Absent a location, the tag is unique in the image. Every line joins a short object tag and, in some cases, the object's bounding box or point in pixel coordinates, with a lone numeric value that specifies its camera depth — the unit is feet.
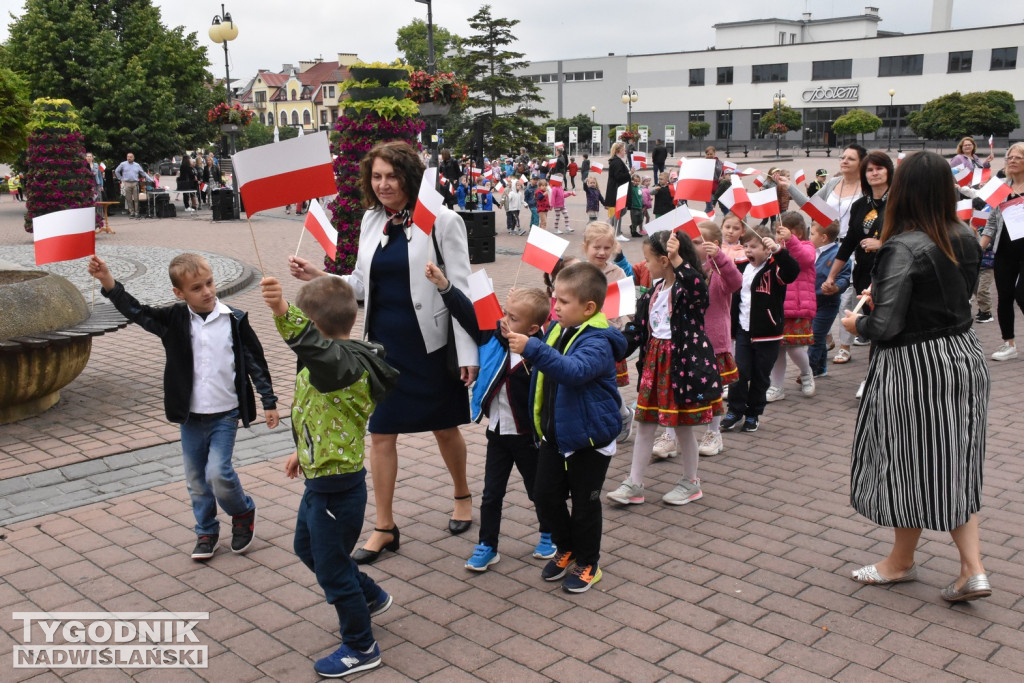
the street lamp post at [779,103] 222.89
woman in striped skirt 12.51
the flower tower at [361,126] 39.01
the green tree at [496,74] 87.66
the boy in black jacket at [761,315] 21.31
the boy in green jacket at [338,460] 10.99
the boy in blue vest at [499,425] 14.23
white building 226.38
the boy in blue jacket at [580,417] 13.06
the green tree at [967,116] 168.66
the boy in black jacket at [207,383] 14.38
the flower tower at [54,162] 64.64
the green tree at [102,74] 91.15
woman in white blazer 14.02
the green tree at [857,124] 200.03
